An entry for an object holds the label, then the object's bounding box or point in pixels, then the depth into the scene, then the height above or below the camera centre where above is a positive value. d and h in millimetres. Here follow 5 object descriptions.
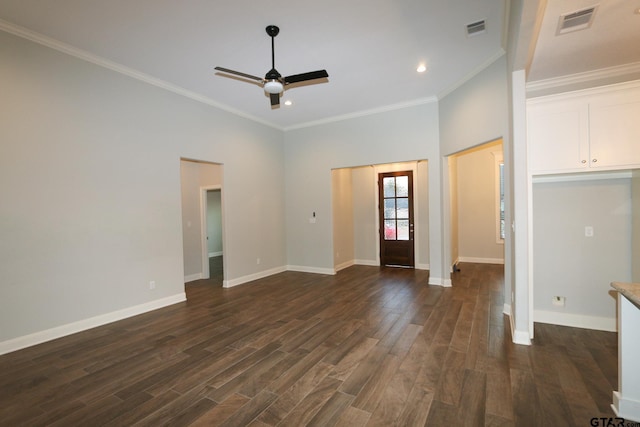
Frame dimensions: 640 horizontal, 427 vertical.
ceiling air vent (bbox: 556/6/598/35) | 2045 +1317
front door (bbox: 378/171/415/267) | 7266 -295
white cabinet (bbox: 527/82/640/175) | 2785 +712
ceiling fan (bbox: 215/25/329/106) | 3242 +1487
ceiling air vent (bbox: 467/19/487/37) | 3230 +1987
